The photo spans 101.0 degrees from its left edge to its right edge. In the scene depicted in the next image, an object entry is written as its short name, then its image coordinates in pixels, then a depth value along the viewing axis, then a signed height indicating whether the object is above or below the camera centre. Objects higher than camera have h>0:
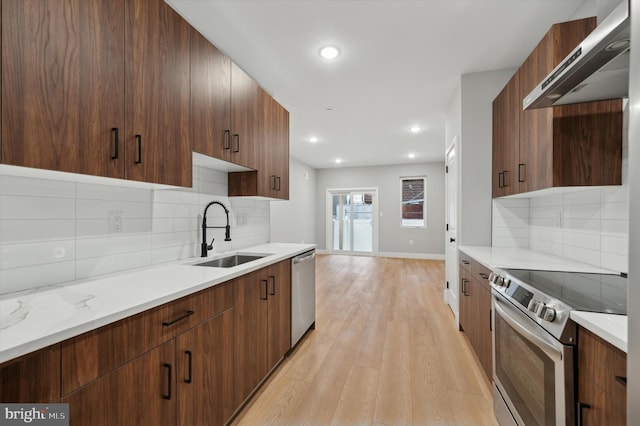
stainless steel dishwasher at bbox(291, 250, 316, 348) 2.34 -0.78
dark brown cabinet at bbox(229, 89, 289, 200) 2.40 +0.52
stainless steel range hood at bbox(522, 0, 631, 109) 0.77 +0.57
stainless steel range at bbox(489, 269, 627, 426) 0.96 -0.53
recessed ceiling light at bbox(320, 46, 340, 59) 2.33 +1.45
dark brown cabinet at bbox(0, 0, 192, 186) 0.89 +0.52
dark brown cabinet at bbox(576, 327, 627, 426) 0.75 -0.53
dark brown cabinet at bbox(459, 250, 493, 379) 1.82 -0.77
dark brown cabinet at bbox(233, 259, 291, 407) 1.57 -0.77
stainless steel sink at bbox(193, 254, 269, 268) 2.17 -0.41
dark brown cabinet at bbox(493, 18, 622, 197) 1.56 +0.49
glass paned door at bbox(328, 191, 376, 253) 7.78 -0.26
